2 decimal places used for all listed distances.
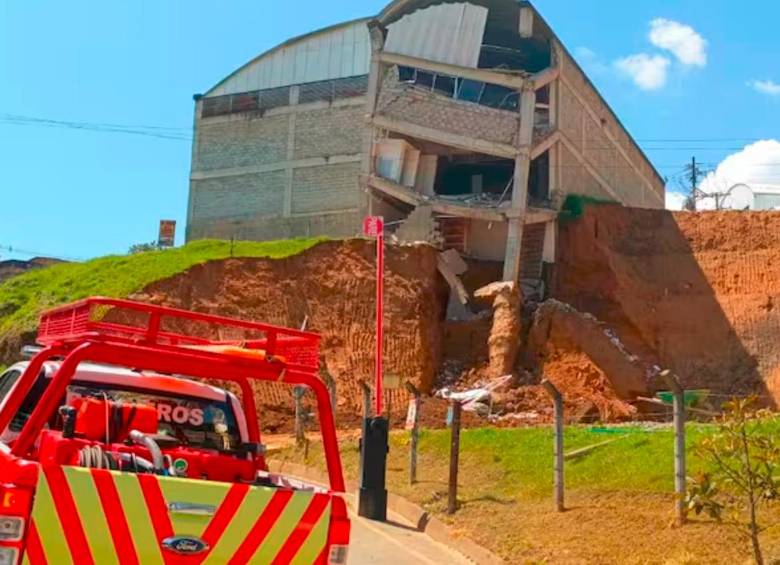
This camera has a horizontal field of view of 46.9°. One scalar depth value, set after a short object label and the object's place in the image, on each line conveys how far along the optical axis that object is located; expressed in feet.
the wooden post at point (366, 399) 52.51
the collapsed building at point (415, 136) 109.70
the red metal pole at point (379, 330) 50.32
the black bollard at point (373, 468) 41.34
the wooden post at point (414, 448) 46.96
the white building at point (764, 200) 172.35
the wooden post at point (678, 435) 29.81
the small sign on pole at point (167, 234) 139.54
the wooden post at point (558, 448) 33.81
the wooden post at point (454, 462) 38.83
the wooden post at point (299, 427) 62.54
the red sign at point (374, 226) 56.03
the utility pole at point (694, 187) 189.74
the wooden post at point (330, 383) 61.21
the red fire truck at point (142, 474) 13.58
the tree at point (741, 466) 21.70
